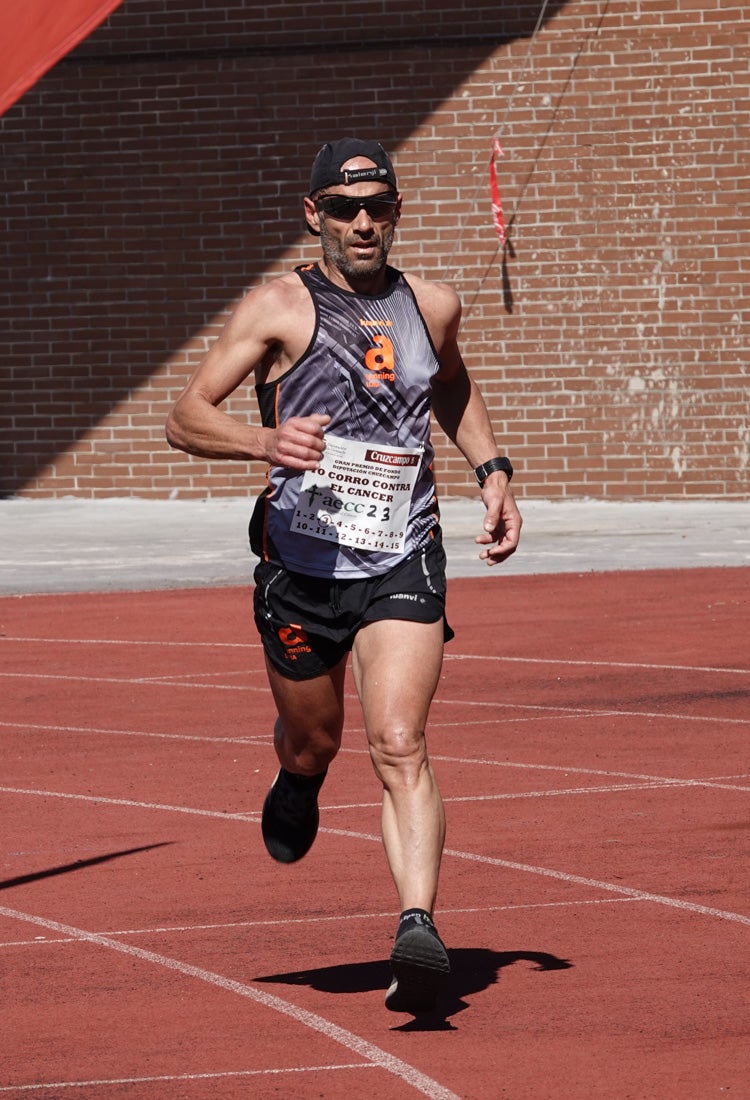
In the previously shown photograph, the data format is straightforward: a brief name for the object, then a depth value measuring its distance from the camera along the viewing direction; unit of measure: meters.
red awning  19.89
